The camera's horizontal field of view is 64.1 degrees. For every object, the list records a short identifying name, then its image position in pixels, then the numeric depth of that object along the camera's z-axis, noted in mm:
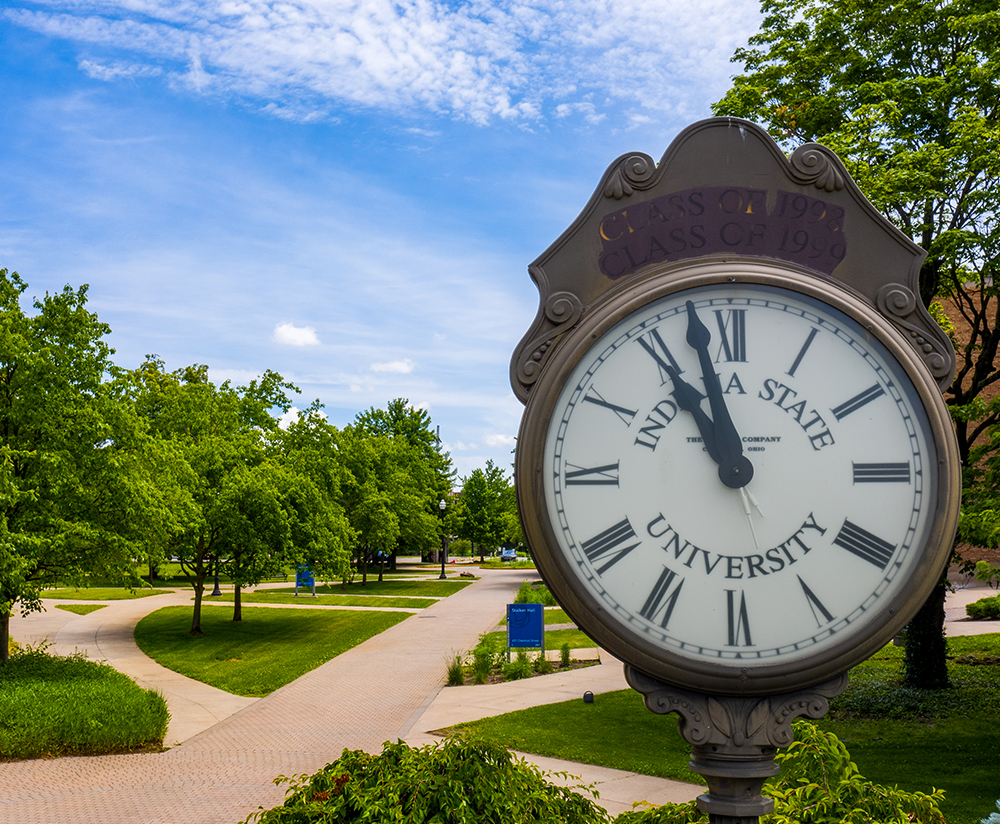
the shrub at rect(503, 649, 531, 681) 14328
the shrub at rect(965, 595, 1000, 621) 20533
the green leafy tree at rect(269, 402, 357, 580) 19109
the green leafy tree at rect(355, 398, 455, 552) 49875
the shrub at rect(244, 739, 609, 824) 3279
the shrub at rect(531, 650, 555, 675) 14773
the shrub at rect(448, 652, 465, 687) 13758
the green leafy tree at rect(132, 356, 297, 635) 18125
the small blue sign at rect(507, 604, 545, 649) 15125
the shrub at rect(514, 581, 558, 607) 20281
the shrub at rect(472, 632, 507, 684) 14023
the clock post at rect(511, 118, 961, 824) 1996
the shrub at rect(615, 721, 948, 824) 3137
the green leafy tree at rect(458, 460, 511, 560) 52406
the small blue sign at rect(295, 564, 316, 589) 31266
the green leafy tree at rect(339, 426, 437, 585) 31438
